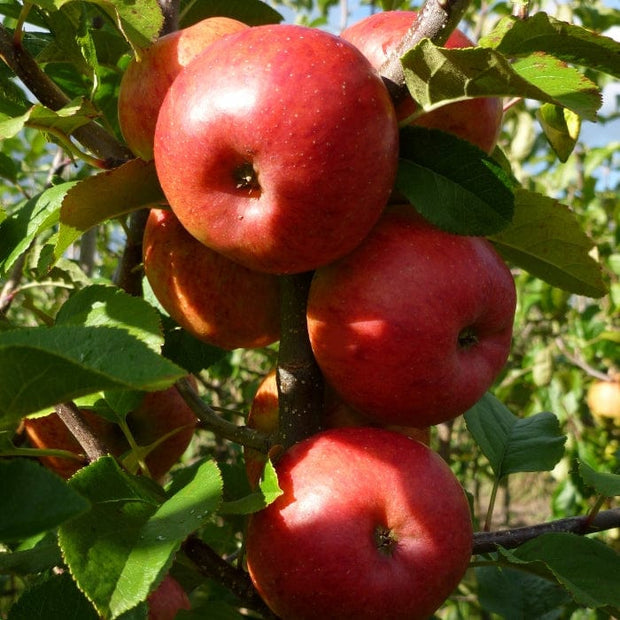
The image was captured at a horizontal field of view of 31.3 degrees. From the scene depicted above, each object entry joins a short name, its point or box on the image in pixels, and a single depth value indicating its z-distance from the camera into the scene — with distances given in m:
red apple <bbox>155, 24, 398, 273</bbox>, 0.32
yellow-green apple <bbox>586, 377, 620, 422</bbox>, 1.07
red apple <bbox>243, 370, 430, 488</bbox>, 0.39
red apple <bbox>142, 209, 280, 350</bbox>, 0.39
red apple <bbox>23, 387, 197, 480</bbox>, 0.45
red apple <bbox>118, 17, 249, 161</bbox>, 0.36
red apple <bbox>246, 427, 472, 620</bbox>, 0.33
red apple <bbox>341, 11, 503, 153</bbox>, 0.36
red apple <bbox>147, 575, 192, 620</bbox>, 0.39
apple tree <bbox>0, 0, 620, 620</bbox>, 0.31
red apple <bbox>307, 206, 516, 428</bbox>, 0.35
